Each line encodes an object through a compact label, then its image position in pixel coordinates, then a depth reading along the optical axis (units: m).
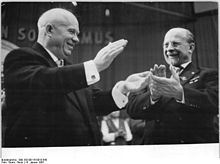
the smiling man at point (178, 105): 3.50
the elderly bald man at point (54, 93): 3.40
